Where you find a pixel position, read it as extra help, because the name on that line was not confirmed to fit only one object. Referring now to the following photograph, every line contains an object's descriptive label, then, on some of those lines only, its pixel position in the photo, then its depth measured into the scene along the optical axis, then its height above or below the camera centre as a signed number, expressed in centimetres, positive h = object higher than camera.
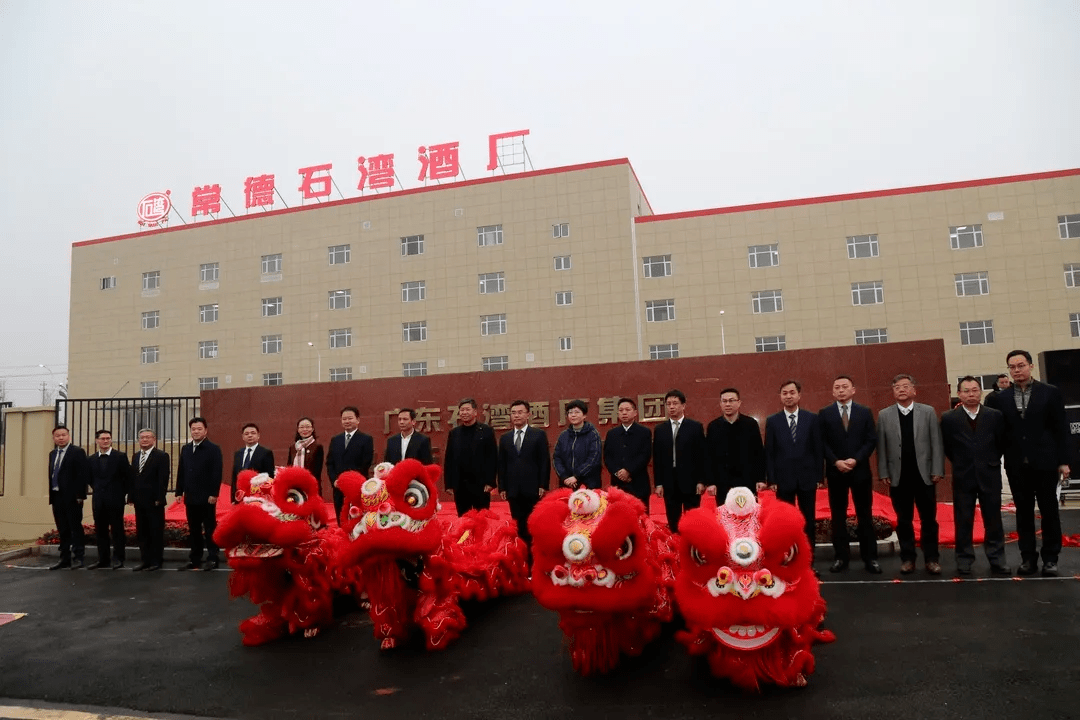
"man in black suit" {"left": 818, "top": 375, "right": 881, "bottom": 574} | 560 -52
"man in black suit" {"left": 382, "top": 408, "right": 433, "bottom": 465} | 643 -25
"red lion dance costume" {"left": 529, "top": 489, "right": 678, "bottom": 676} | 344 -78
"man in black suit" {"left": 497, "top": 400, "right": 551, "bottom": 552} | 613 -47
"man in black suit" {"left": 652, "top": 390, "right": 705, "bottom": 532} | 582 -45
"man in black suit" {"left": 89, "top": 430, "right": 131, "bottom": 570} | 760 -67
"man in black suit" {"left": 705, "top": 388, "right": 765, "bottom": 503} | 564 -41
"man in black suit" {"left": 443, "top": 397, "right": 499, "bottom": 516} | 641 -42
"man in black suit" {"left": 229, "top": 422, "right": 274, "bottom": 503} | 684 -31
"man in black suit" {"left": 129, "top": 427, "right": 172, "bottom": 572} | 742 -72
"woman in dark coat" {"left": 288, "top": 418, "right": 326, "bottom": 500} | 703 -29
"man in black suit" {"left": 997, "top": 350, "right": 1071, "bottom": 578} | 529 -48
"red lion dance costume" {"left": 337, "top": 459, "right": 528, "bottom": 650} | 419 -83
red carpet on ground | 680 -116
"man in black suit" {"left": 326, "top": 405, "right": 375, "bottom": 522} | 696 -30
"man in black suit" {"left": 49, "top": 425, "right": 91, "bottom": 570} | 776 -63
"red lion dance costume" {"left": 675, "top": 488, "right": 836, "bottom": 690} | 324 -86
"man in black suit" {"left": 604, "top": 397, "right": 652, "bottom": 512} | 587 -39
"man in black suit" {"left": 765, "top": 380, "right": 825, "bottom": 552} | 559 -44
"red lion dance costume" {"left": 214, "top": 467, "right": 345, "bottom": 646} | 448 -84
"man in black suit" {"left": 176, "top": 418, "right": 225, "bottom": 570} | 704 -48
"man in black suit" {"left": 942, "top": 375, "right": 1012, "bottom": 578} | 541 -60
